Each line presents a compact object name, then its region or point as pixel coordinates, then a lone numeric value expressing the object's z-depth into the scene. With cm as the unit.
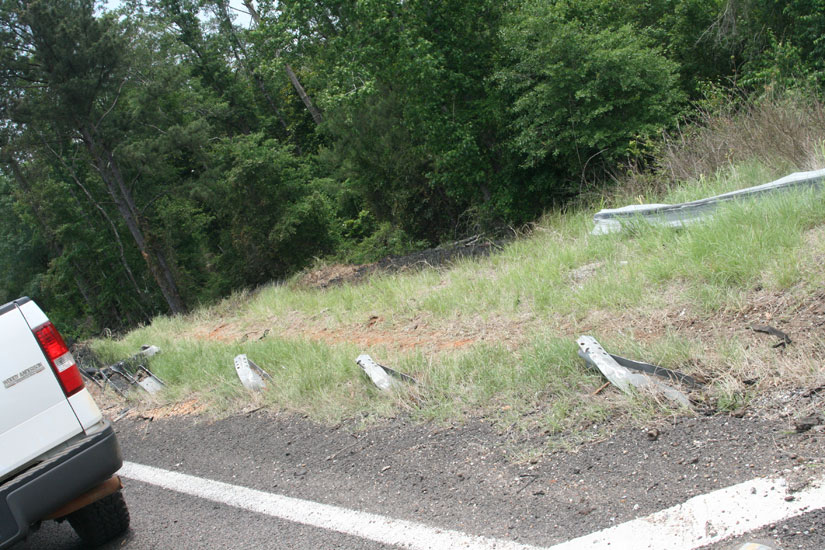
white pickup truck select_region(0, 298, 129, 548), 324
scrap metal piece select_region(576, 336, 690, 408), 362
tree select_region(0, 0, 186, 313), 2106
